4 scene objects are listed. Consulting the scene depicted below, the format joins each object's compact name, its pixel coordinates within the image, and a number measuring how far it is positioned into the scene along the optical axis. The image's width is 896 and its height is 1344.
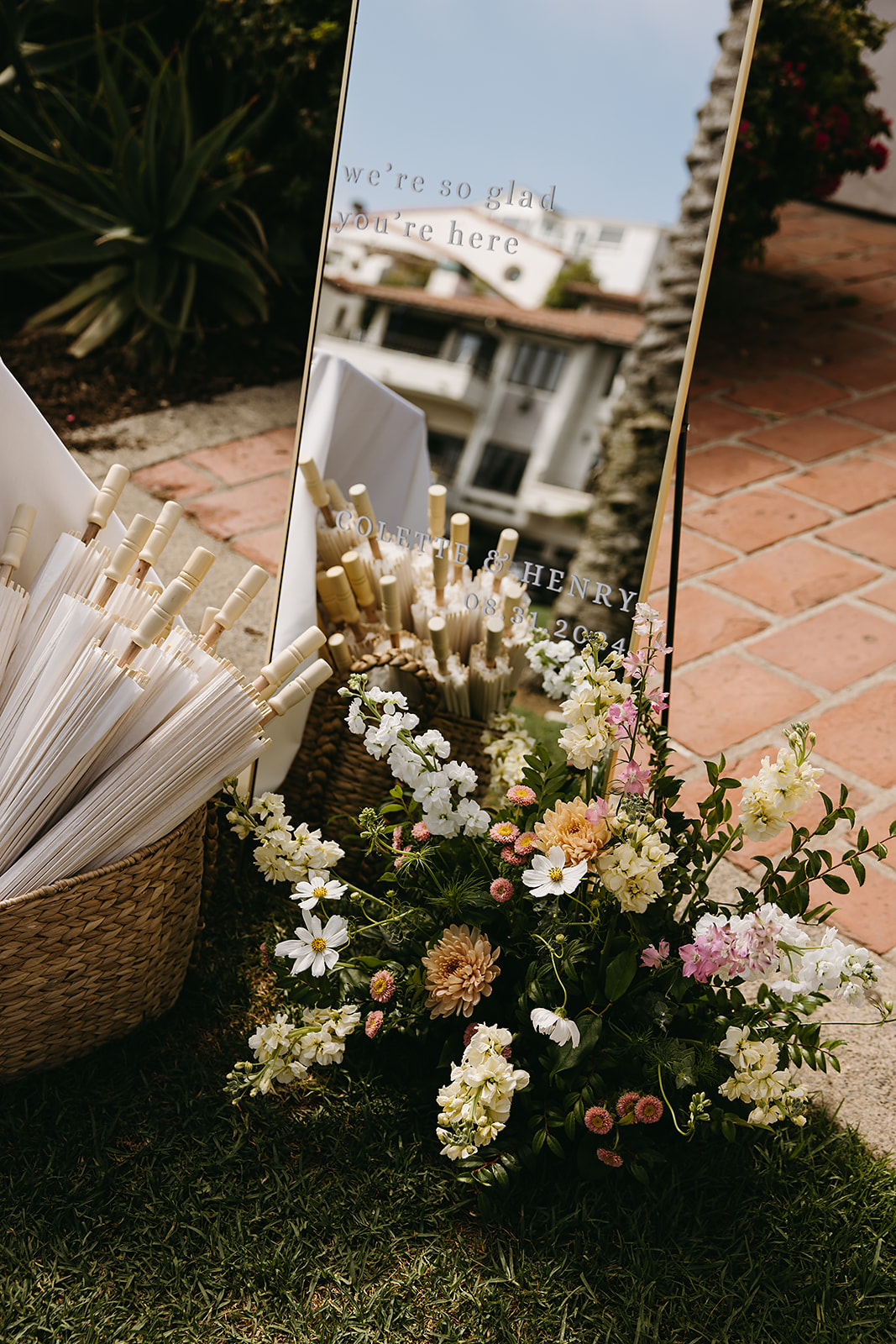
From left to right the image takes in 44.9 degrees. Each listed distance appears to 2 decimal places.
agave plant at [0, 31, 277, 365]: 3.02
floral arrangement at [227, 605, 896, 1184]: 1.16
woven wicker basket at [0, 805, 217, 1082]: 1.15
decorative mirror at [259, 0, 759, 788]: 1.47
